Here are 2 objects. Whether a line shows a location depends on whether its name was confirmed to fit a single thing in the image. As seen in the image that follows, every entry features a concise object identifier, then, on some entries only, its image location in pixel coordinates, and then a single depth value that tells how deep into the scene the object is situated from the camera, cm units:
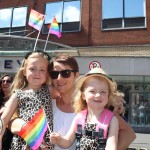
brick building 946
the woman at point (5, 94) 165
